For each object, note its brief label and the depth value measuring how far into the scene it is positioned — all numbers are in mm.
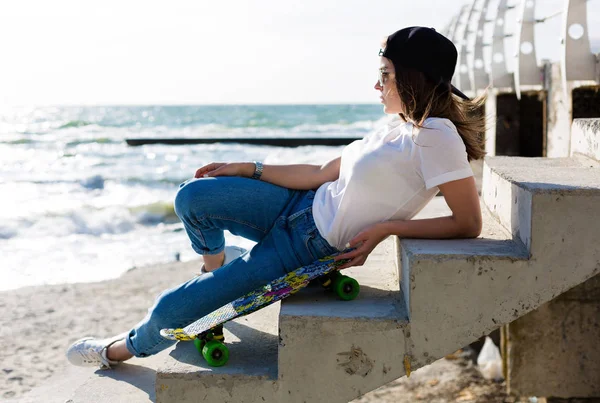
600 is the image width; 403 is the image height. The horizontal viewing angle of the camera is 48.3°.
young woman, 2127
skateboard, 2098
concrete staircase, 1926
